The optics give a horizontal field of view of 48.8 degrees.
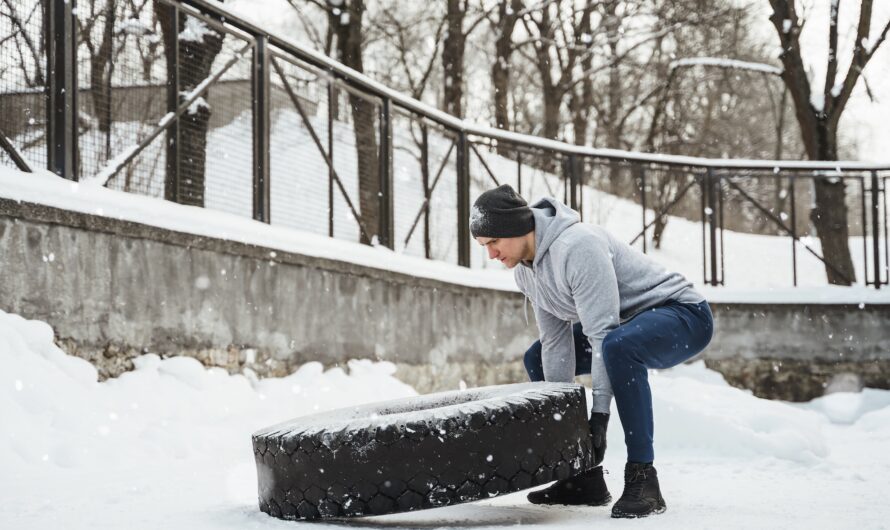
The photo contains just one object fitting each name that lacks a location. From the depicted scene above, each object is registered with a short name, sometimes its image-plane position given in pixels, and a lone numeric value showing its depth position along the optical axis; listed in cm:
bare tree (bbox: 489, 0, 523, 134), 1846
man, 334
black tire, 303
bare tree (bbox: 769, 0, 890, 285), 1288
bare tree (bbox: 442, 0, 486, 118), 1681
